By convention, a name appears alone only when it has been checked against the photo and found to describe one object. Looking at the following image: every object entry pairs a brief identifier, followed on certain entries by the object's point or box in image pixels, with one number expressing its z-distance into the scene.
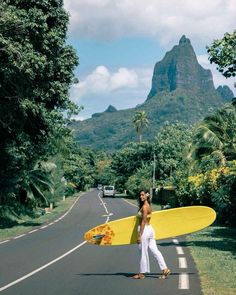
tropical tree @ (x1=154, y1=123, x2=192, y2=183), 63.41
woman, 10.26
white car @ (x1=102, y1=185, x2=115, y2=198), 83.25
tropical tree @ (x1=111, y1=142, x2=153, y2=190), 75.00
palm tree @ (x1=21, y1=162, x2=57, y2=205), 37.11
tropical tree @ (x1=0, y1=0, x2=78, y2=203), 17.58
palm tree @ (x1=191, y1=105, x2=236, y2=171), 31.48
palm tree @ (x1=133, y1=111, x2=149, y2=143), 102.62
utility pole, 63.62
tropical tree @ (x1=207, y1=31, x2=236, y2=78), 15.64
